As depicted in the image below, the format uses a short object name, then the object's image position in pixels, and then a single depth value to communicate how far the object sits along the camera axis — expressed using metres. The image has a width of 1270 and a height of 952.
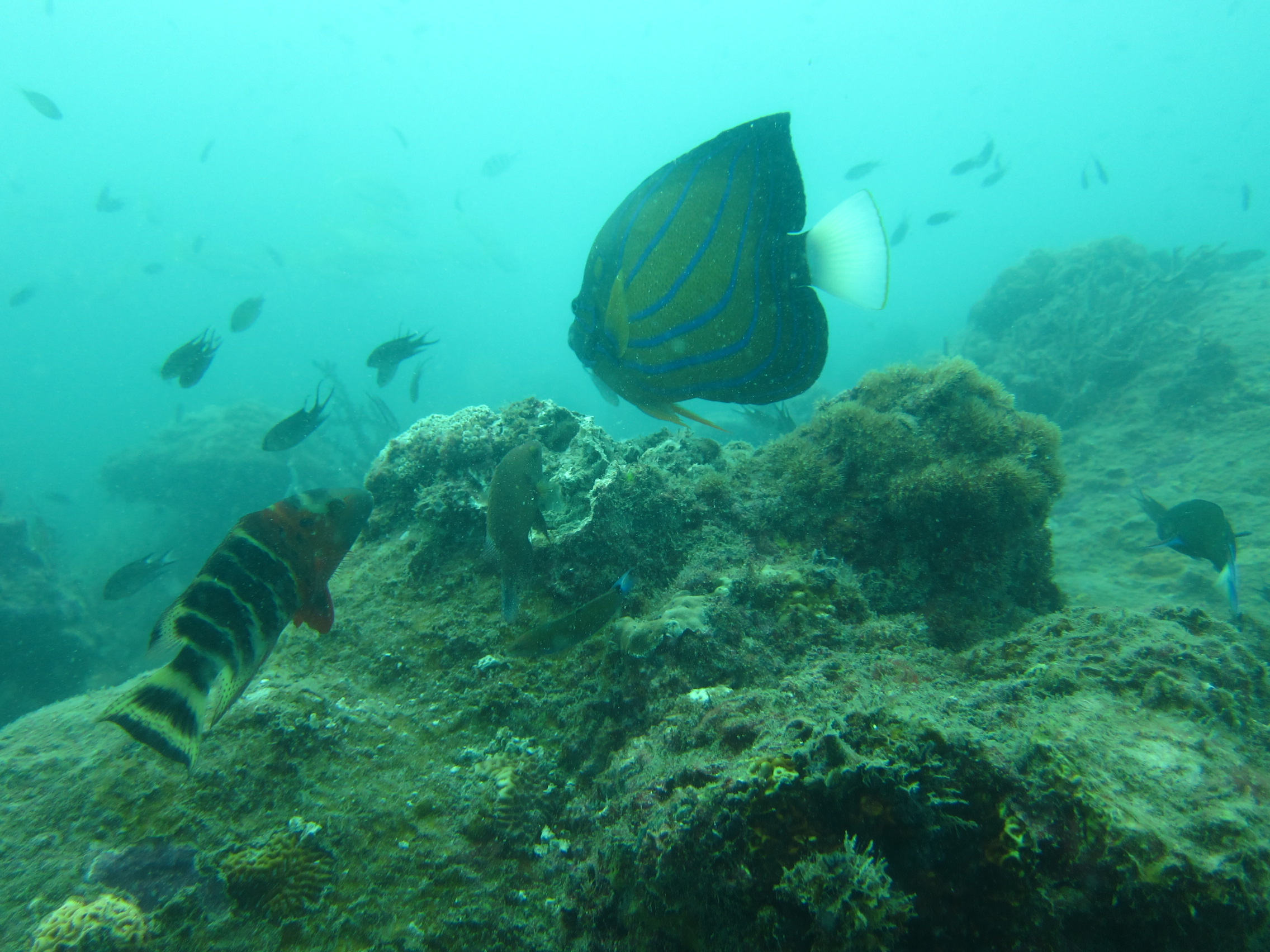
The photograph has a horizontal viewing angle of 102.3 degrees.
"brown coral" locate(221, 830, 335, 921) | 1.59
